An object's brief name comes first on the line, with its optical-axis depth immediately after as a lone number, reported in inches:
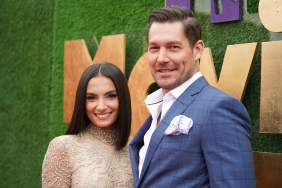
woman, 87.3
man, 65.0
